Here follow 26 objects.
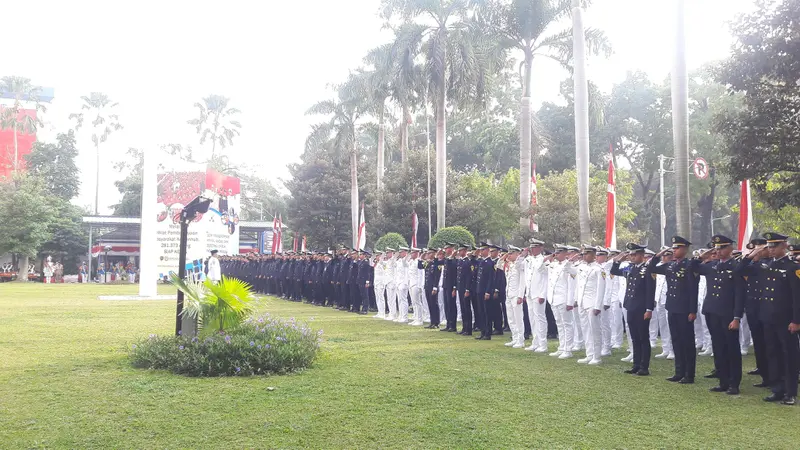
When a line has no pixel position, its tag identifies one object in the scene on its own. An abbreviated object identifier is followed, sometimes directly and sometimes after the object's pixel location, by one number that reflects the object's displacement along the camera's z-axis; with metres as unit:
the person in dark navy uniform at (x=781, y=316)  7.48
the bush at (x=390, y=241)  27.67
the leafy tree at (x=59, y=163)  57.41
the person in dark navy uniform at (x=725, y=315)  7.97
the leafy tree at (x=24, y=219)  43.56
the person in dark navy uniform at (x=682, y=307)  8.61
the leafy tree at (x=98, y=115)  58.88
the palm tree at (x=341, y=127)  37.12
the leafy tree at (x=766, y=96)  10.58
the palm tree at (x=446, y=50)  25.00
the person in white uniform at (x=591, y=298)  10.30
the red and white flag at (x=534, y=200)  23.88
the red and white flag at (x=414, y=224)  27.60
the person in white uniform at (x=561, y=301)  11.04
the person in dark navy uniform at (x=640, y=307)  9.21
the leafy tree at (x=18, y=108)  55.00
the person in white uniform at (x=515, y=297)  12.10
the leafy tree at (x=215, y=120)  56.25
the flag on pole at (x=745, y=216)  12.36
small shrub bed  8.50
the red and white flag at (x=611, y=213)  15.66
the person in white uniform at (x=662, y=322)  11.44
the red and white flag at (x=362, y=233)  27.83
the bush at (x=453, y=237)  23.42
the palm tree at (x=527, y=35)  23.50
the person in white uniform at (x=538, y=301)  11.55
